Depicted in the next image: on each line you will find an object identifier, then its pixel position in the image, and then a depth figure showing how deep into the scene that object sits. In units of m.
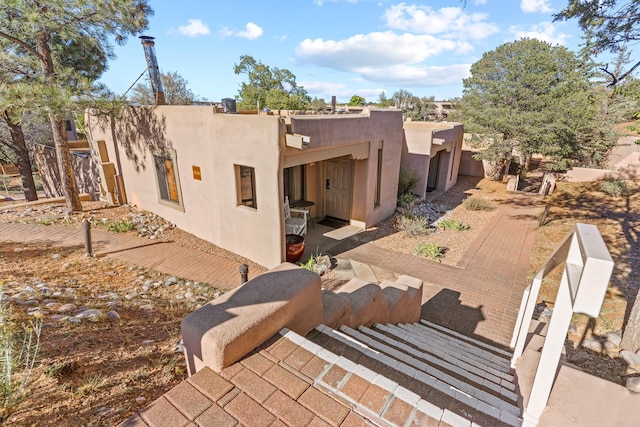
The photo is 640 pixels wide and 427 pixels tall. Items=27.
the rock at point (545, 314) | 5.65
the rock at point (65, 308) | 4.06
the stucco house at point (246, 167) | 6.77
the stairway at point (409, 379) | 1.93
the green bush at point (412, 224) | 9.93
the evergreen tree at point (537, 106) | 13.65
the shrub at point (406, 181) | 12.82
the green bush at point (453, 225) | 10.75
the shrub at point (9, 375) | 1.89
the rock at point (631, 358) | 4.67
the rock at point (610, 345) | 5.15
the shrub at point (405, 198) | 12.27
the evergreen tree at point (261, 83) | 39.26
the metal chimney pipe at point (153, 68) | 8.95
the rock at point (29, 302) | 4.09
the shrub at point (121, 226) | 8.76
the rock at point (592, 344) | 5.17
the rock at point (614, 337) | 5.23
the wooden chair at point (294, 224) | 8.55
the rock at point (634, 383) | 3.70
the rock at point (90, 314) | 3.86
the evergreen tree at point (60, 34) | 7.10
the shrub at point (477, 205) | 13.02
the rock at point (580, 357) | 4.84
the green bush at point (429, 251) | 8.62
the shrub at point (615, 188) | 13.35
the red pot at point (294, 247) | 7.55
